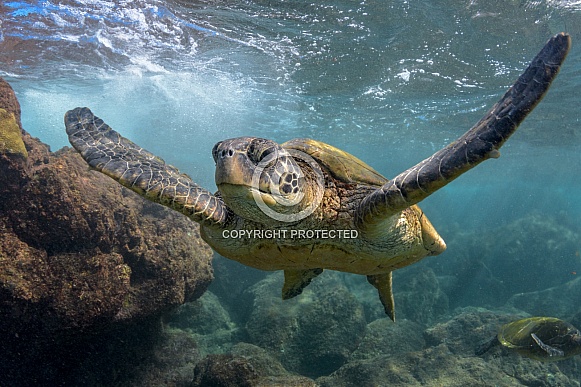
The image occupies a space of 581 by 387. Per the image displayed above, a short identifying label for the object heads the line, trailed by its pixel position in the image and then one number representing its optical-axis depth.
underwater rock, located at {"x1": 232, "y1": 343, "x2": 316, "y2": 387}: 4.54
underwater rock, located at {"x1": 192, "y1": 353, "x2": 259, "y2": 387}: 4.50
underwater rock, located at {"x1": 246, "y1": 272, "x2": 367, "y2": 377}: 7.46
